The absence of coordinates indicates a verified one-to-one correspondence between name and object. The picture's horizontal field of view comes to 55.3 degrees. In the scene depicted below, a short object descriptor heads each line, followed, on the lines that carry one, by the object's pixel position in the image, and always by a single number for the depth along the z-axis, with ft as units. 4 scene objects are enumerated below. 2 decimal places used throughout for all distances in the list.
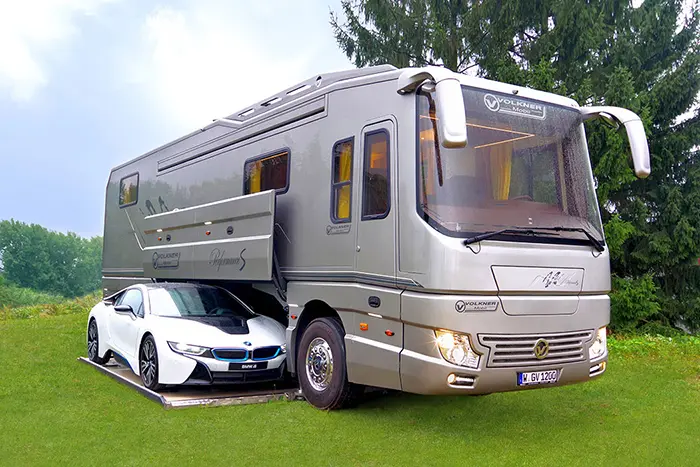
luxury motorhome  19.56
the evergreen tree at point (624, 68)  53.72
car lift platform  24.43
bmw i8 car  25.59
